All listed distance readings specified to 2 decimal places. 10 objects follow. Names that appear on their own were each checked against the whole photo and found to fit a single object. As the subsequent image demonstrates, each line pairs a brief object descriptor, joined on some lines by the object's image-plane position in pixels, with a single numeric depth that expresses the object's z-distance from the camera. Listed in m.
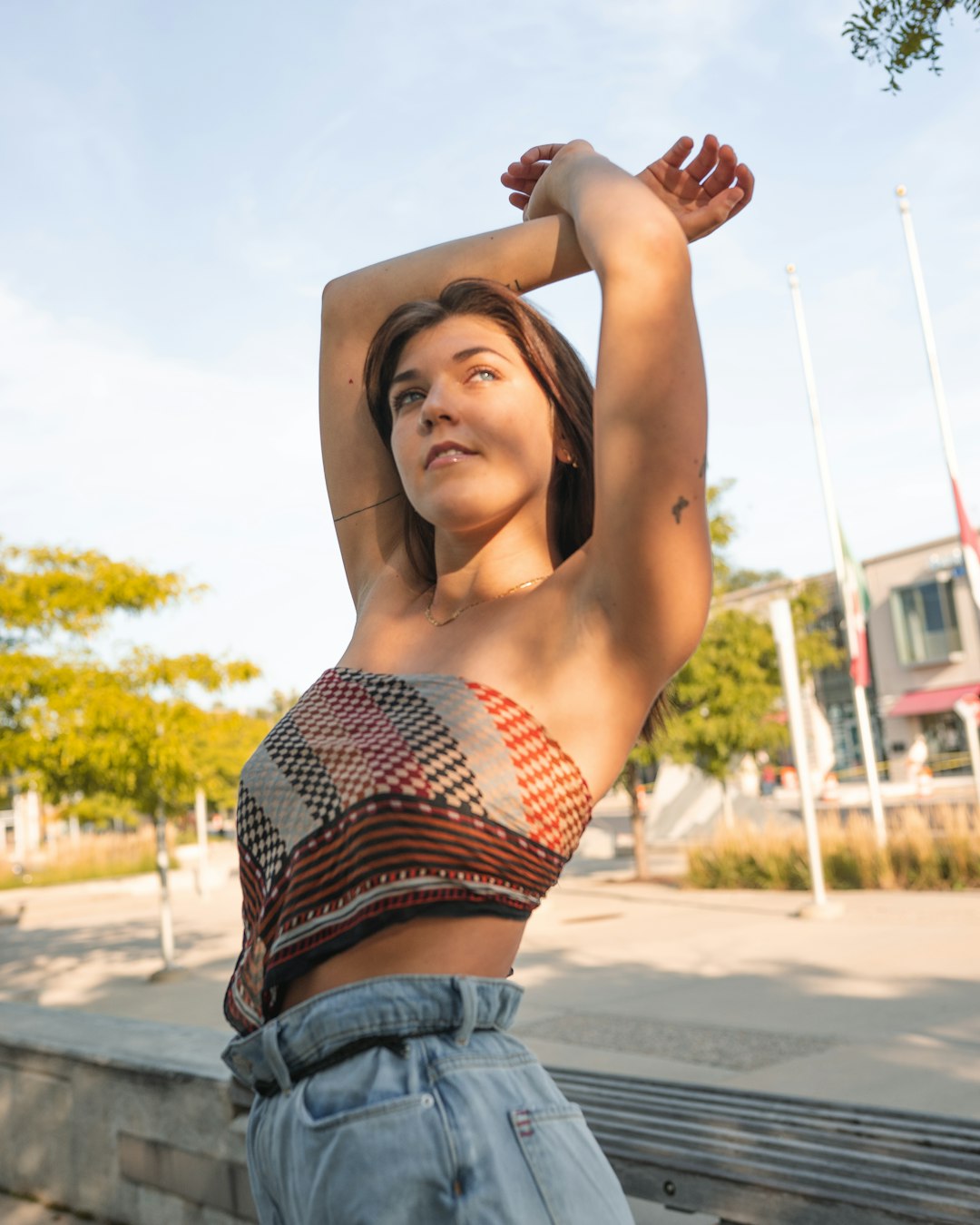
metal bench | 2.46
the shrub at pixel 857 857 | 13.46
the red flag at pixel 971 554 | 14.51
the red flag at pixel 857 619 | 18.39
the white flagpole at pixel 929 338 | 16.25
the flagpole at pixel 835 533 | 16.95
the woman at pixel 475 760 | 1.16
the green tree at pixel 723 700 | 18.12
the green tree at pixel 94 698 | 11.26
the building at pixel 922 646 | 33.72
